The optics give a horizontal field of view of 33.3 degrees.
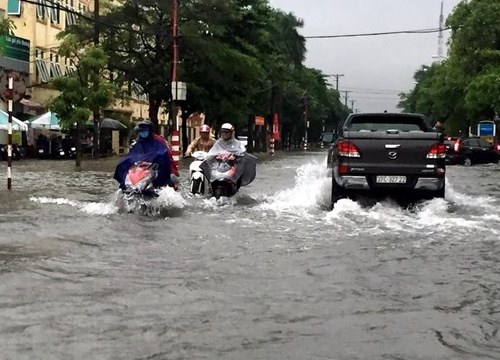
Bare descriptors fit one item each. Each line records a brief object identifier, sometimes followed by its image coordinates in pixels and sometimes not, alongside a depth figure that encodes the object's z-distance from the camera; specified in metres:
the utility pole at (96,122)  40.80
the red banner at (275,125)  68.75
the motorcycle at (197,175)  15.47
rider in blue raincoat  13.39
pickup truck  13.23
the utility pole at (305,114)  93.36
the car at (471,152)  41.84
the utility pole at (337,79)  145.94
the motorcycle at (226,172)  14.95
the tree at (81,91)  31.31
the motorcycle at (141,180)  13.01
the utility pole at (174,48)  30.48
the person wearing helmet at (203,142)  16.56
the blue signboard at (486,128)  61.00
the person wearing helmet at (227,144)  15.24
